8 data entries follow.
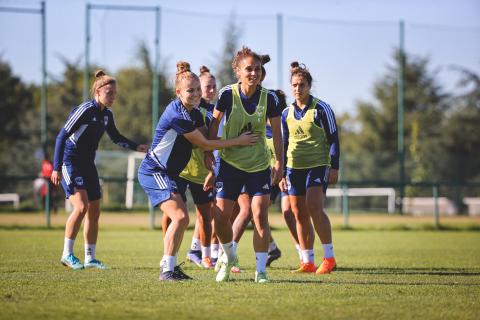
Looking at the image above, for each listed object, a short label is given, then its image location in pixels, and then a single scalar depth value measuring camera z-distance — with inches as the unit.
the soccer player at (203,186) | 745.0
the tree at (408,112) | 3459.6
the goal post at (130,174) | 1771.7
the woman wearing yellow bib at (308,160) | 710.5
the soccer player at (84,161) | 717.8
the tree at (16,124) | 1910.7
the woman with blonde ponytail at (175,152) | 579.8
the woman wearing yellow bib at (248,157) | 592.7
